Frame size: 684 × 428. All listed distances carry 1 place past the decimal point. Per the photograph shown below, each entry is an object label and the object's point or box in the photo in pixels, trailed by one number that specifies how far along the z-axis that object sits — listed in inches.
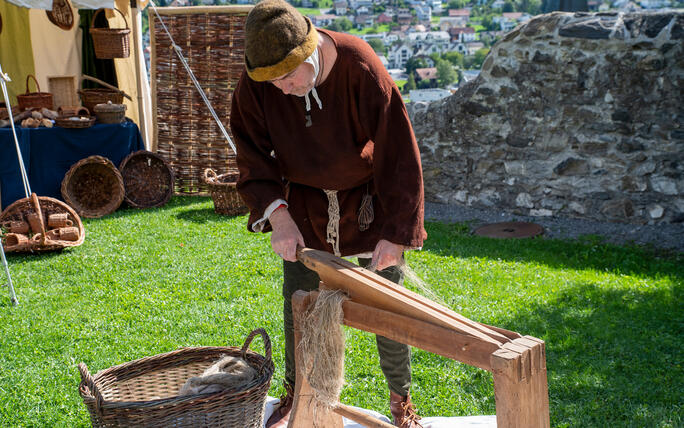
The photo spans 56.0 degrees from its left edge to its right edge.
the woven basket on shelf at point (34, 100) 263.1
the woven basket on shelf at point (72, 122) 257.0
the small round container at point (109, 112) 270.8
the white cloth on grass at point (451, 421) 103.4
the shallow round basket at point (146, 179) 274.7
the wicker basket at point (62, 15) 286.4
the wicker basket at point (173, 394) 79.5
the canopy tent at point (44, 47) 282.0
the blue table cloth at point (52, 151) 246.8
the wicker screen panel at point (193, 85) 293.4
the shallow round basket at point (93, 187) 255.8
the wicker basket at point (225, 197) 257.1
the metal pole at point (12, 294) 161.5
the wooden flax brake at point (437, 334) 60.6
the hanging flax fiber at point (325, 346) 75.4
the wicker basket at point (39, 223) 205.3
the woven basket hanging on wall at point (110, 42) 270.2
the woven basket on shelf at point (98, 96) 277.7
